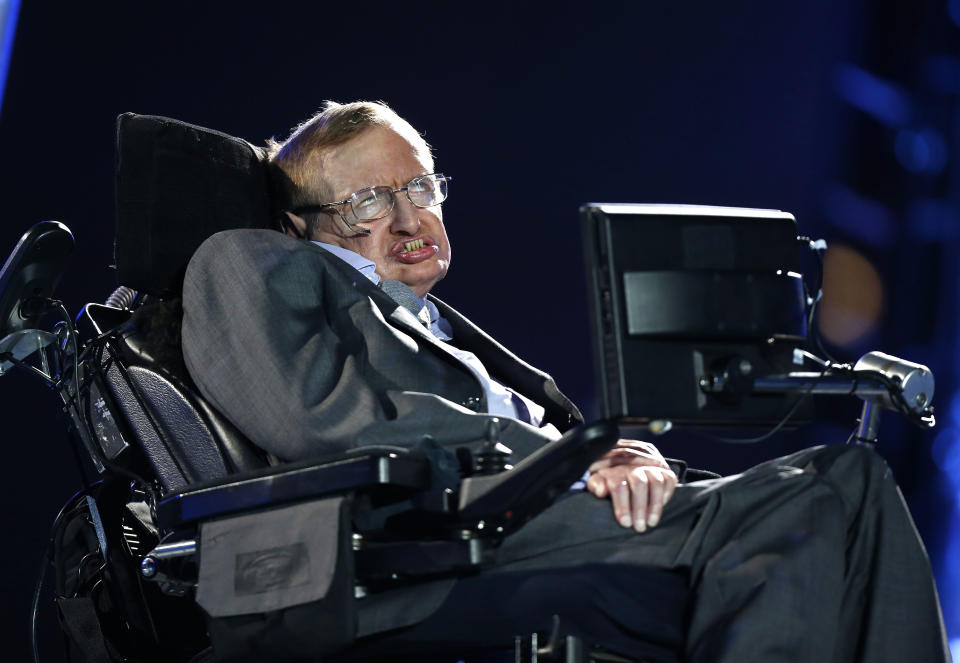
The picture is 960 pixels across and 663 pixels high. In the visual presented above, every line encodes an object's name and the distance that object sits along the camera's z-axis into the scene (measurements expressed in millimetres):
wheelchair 6416
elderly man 6450
